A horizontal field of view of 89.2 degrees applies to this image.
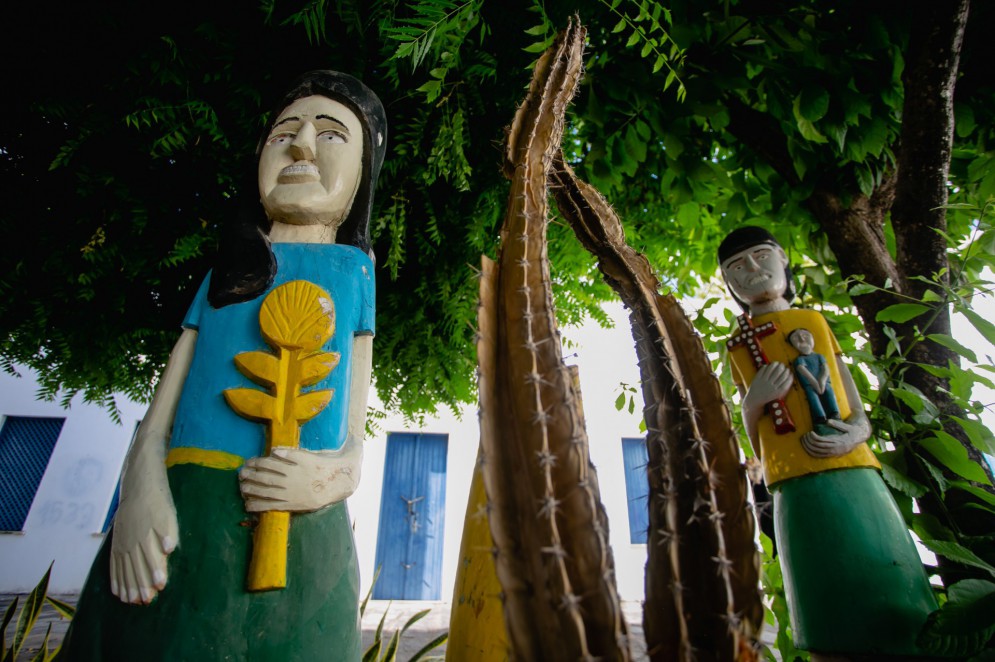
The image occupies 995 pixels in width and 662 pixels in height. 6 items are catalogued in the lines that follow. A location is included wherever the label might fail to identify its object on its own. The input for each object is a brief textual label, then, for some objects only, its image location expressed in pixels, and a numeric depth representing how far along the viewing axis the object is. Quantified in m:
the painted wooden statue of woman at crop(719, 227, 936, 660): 0.89
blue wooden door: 4.95
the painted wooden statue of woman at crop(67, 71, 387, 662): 0.71
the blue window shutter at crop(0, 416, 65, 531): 4.58
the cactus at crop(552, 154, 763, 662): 0.38
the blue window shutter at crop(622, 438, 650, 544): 4.83
